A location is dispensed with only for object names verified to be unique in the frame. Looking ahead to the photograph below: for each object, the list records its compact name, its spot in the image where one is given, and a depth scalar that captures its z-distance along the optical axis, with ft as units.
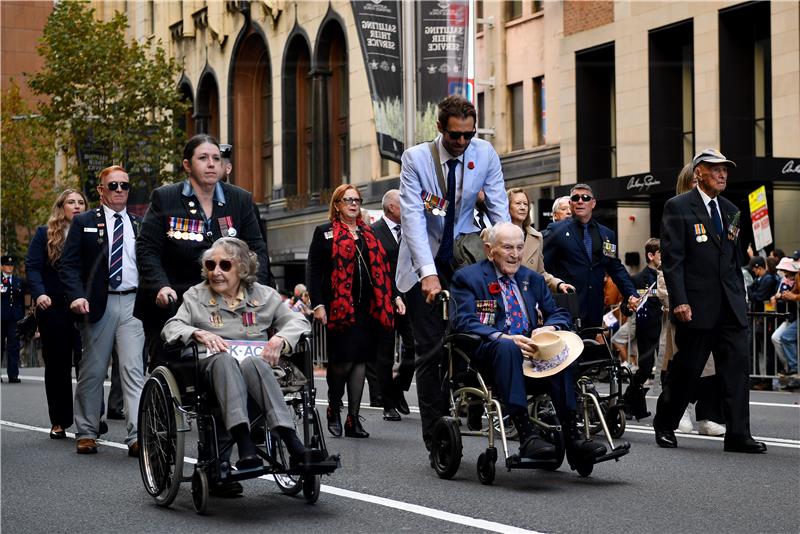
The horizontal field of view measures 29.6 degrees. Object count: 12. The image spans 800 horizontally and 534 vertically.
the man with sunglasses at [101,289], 35.27
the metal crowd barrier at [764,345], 58.95
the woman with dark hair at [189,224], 29.86
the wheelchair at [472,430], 26.96
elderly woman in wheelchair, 24.26
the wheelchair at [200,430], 24.43
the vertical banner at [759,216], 64.28
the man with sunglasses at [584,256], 39.32
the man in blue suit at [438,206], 29.43
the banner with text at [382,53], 73.97
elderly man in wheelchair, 26.94
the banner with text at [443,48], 72.79
